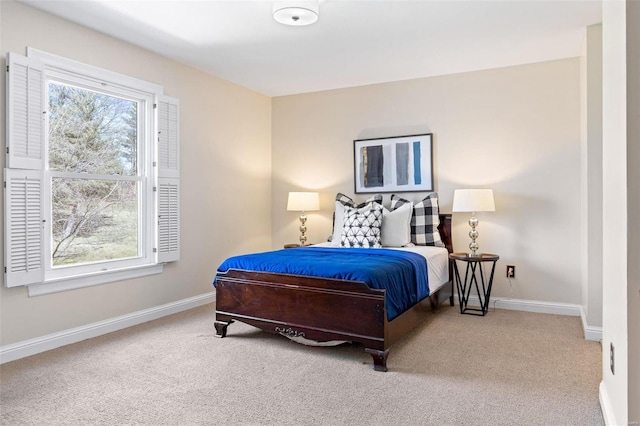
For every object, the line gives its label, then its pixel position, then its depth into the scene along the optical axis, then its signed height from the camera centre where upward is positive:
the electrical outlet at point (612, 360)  1.90 -0.66
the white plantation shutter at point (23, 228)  2.88 -0.09
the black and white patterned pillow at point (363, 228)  4.10 -0.14
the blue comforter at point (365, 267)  2.86 -0.38
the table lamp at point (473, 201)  4.00 +0.12
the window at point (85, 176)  2.96 +0.31
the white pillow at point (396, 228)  4.24 -0.14
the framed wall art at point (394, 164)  4.71 +0.56
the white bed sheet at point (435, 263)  3.73 -0.45
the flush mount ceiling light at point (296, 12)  2.81 +1.35
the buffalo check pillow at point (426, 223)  4.39 -0.10
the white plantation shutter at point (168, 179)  4.02 +0.34
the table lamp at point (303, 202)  5.00 +0.14
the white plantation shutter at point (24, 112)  2.89 +0.71
